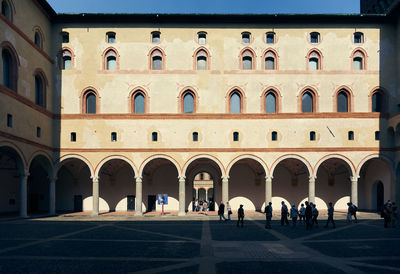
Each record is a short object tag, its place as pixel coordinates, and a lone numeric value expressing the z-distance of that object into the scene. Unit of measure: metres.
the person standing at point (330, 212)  18.79
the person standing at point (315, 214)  18.83
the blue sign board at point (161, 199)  26.81
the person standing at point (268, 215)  18.66
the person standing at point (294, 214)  19.53
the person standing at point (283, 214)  20.23
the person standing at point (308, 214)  18.09
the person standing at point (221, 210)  21.92
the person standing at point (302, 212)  20.26
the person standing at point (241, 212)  19.09
